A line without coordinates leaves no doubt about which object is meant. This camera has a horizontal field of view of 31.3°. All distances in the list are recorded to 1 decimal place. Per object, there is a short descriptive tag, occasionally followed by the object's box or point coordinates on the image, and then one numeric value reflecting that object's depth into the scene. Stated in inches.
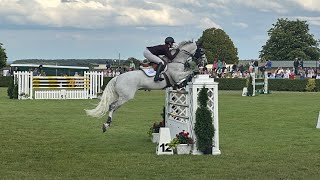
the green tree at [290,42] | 4028.1
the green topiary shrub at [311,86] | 1823.3
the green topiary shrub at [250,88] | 1472.7
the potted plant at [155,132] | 526.2
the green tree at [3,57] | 3560.5
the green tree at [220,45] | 3976.4
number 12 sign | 449.1
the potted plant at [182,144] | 451.8
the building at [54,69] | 2895.2
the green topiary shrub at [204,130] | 448.8
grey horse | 482.6
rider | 482.3
